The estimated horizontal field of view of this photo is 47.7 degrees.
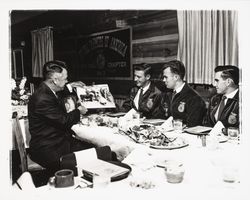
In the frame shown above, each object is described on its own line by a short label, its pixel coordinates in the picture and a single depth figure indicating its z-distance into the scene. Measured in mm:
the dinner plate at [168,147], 1686
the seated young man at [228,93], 2227
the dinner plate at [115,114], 2729
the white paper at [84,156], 1413
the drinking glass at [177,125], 2107
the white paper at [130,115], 2375
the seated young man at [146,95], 3080
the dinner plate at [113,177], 1263
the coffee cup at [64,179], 1198
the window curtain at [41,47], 5207
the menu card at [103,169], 1258
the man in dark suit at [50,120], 2195
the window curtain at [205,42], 2568
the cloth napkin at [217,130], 1775
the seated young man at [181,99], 2609
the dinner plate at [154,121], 2365
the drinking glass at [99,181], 1212
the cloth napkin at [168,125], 2148
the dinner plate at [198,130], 1988
